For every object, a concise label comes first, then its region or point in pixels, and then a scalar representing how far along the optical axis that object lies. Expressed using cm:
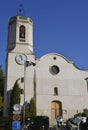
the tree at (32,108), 2263
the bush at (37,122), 1794
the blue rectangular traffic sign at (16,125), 1095
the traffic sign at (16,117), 1102
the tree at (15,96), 2260
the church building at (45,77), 2410
